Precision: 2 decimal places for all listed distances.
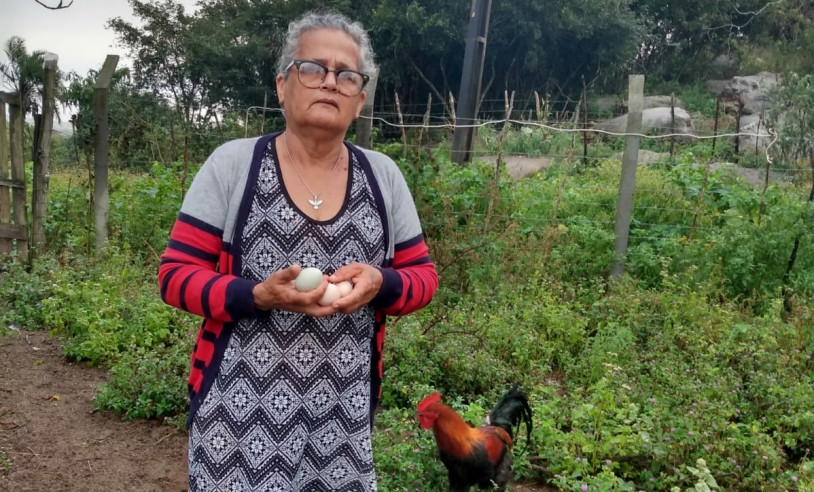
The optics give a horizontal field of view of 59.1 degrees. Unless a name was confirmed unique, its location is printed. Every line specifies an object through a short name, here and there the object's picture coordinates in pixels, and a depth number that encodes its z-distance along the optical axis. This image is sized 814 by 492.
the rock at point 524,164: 11.34
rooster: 3.30
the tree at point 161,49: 25.42
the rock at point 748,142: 14.82
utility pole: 8.65
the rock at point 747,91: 21.86
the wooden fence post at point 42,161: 7.14
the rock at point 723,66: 26.86
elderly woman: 1.70
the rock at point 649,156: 11.75
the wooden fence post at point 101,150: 7.12
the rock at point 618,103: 22.34
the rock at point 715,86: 25.31
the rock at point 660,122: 17.50
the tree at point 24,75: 7.28
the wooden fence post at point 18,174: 7.23
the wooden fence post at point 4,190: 7.18
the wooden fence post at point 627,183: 6.31
